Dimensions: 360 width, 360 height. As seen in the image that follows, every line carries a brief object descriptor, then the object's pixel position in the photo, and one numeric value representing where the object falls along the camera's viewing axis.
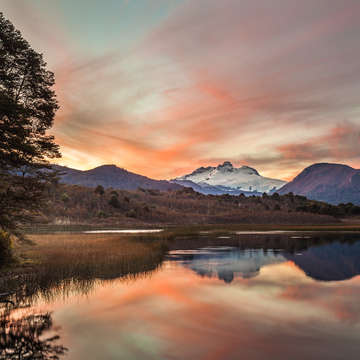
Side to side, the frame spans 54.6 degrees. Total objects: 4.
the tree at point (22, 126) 25.44
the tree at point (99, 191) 151.96
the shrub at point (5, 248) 29.67
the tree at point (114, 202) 146.50
